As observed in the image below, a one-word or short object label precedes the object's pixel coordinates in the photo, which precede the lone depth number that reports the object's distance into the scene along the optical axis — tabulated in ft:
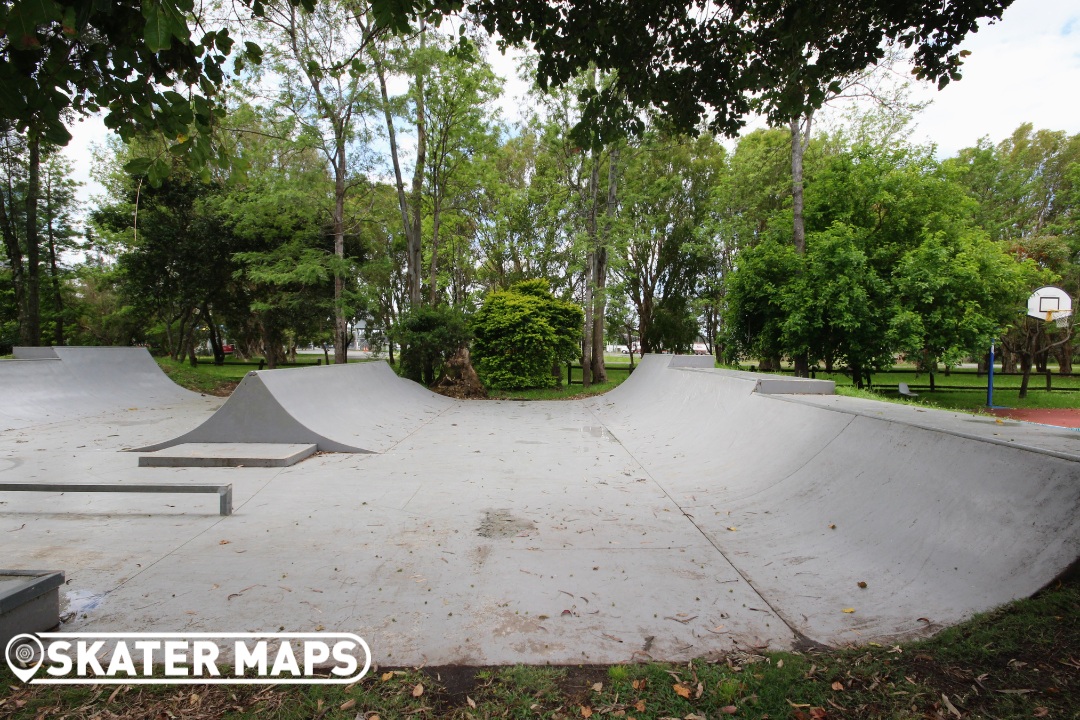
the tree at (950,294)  39.96
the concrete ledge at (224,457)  20.68
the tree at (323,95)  46.21
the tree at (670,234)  75.95
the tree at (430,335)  50.75
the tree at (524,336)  51.47
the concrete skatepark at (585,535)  8.68
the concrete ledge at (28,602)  7.71
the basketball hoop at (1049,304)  48.78
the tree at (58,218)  71.77
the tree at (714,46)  11.97
